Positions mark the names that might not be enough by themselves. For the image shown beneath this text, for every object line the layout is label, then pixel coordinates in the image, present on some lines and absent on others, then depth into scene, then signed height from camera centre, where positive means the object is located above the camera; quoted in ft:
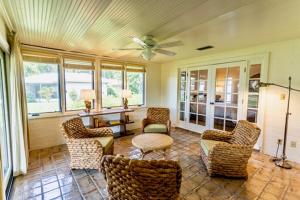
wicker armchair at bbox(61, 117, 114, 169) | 8.24 -3.15
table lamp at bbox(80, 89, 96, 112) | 12.36 -0.49
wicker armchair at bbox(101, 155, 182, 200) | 4.06 -2.38
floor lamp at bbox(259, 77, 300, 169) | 9.29 -3.33
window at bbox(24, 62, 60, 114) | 11.43 +0.19
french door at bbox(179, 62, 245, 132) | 12.78 -0.50
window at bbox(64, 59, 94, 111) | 13.00 +0.84
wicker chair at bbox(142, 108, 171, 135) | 13.05 -2.45
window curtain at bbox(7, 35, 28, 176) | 7.89 -1.30
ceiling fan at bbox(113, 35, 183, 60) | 8.81 +2.50
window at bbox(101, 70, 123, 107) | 15.08 +0.29
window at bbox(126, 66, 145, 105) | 16.69 +0.80
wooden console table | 12.87 -2.15
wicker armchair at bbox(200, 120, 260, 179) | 7.68 -3.22
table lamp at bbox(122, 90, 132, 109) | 14.93 -0.37
